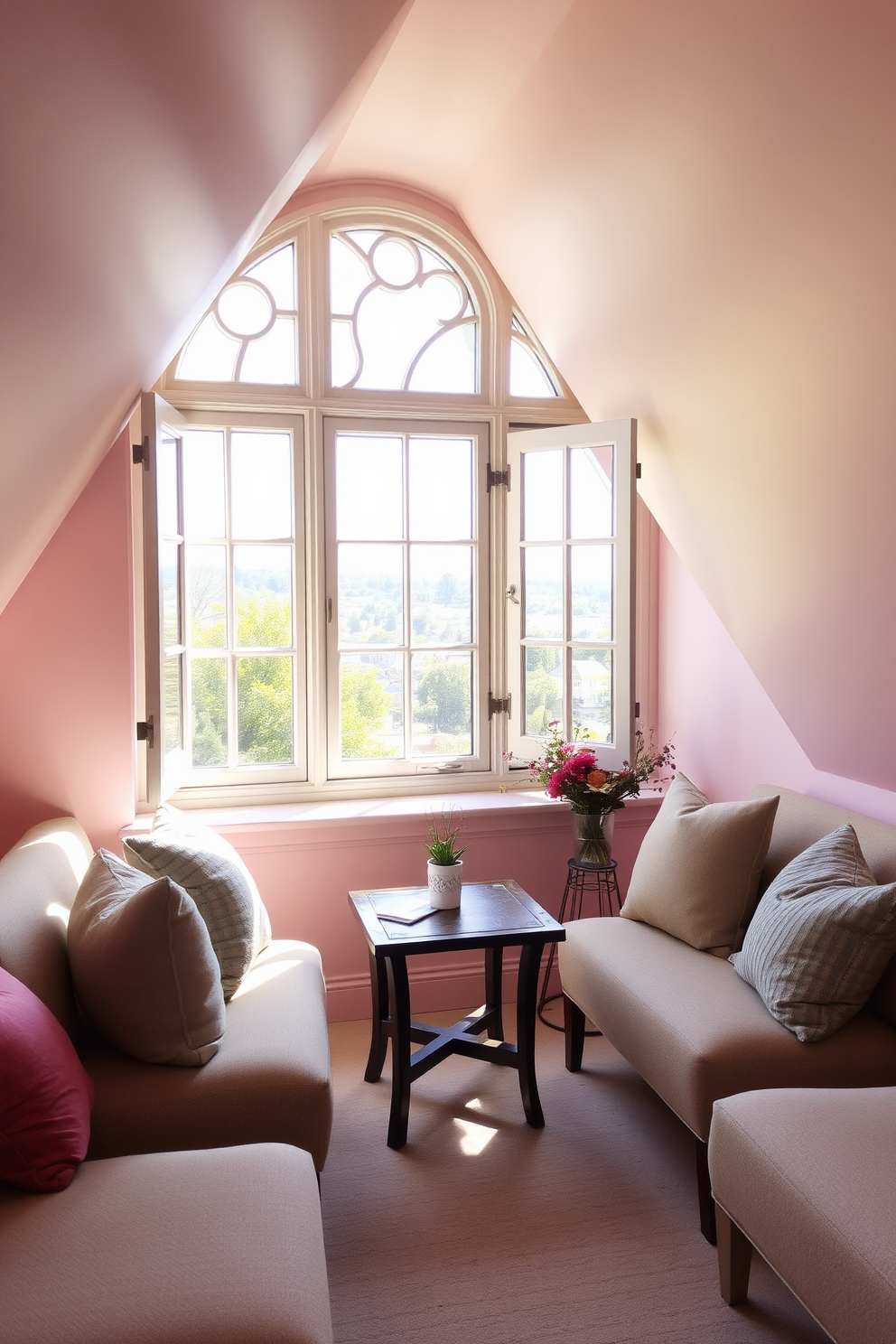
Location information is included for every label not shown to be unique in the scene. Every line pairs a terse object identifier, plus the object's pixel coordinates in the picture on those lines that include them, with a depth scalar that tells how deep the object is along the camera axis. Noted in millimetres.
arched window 3826
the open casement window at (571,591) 3711
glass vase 3600
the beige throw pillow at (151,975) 2227
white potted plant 3137
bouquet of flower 3534
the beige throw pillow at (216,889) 2680
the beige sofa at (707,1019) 2385
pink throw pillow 1811
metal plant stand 3621
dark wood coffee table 2861
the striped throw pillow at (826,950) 2387
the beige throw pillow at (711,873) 2938
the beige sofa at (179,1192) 1563
